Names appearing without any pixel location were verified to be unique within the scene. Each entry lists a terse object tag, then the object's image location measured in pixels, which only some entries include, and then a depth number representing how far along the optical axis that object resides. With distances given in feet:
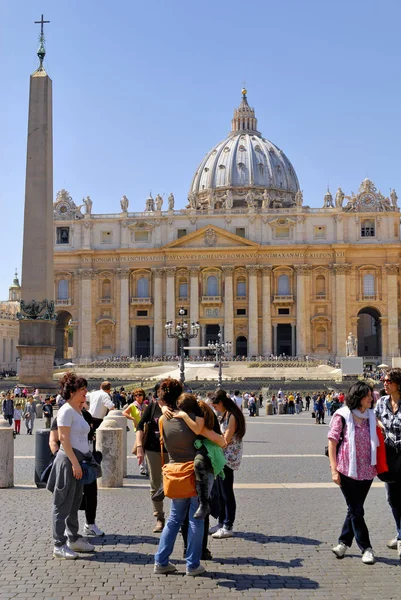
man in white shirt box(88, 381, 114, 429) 41.86
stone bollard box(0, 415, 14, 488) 38.24
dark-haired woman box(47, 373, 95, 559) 25.75
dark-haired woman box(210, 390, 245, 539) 28.81
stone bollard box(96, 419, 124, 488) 38.01
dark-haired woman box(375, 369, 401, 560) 26.40
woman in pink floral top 25.08
